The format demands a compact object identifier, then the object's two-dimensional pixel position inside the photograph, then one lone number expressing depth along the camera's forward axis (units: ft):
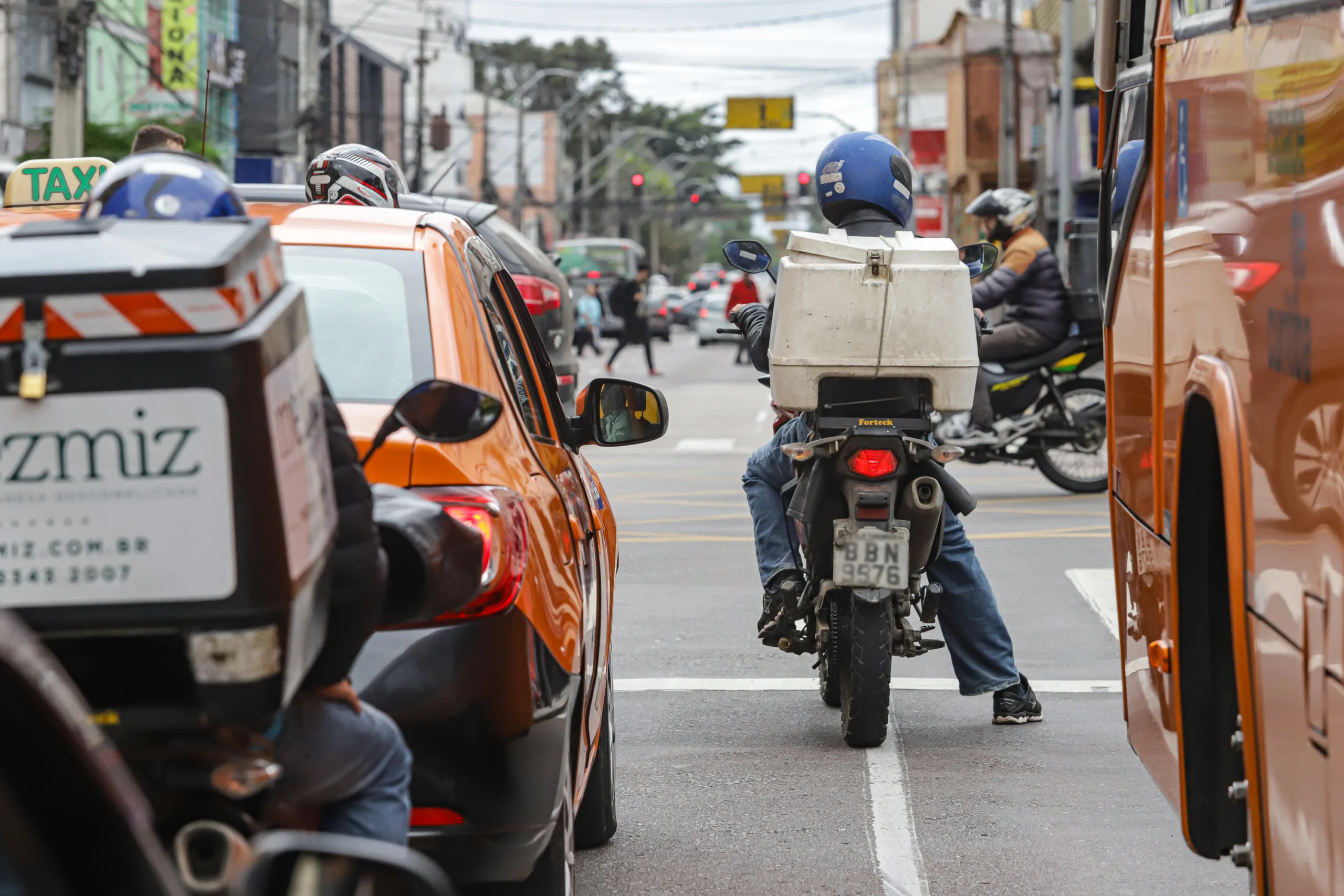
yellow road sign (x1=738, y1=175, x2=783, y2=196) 393.09
